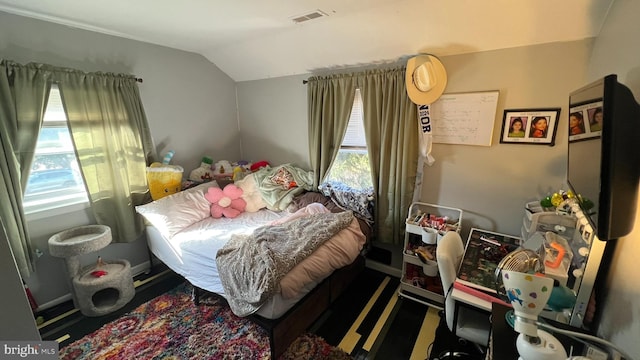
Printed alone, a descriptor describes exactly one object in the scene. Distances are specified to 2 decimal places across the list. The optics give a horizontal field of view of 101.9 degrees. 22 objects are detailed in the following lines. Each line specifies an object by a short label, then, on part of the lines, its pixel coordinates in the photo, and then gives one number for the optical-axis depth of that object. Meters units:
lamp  0.79
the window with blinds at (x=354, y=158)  2.70
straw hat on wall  2.06
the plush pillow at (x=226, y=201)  2.73
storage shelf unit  2.21
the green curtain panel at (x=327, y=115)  2.59
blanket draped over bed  1.60
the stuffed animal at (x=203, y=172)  3.09
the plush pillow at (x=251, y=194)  2.89
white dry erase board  2.02
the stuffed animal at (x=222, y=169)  3.22
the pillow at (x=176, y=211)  2.39
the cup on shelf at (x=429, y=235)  2.11
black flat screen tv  0.77
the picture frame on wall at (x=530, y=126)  1.83
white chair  1.41
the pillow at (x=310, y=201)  2.67
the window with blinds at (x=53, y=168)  2.18
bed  1.66
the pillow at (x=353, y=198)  2.54
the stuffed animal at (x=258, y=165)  3.32
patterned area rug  1.82
